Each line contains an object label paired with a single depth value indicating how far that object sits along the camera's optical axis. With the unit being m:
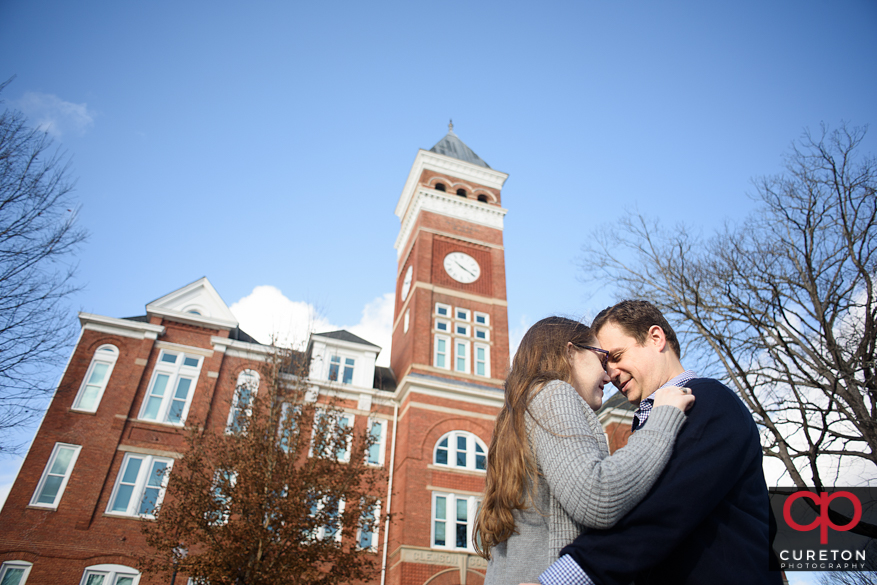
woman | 2.12
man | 2.04
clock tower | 24.03
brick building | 17.02
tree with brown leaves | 12.09
